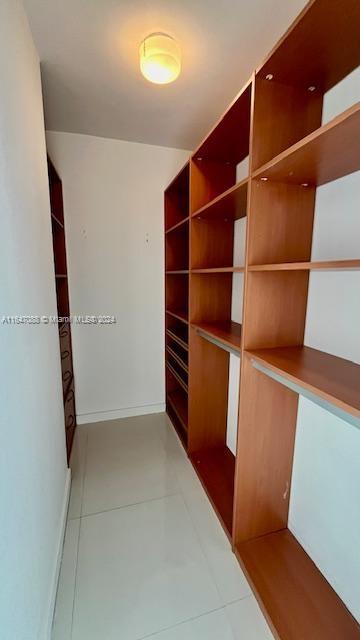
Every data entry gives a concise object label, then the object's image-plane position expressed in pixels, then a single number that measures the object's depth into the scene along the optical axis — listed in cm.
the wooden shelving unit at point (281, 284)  85
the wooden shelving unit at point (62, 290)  216
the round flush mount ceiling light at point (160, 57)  126
